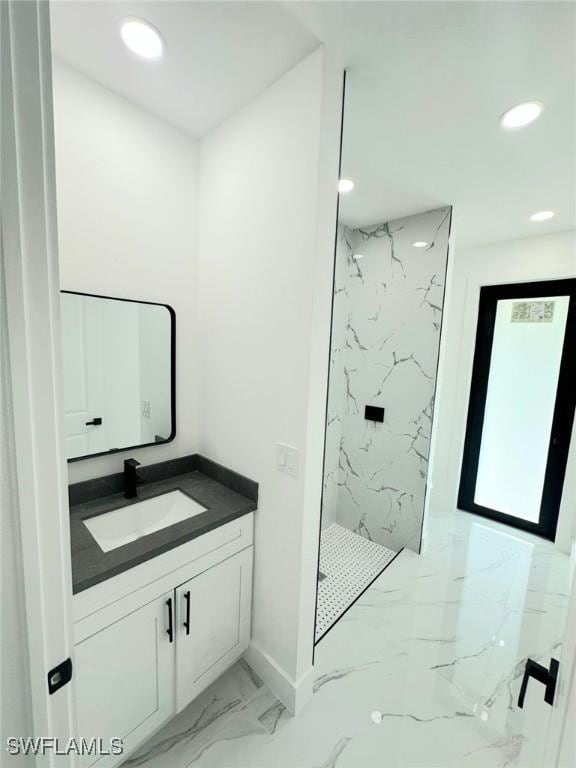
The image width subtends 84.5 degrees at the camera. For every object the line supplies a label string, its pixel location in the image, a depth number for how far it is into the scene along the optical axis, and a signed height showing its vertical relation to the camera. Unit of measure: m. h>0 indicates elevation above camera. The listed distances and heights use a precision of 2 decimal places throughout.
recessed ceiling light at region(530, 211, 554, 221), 2.33 +1.08
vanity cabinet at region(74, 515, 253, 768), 1.08 -1.14
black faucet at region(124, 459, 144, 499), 1.55 -0.66
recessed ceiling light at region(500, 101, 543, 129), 1.34 +1.06
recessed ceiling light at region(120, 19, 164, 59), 1.12 +1.12
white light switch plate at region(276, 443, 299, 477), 1.35 -0.47
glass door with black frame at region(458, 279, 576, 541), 2.73 -0.42
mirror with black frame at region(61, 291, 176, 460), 1.45 -0.15
